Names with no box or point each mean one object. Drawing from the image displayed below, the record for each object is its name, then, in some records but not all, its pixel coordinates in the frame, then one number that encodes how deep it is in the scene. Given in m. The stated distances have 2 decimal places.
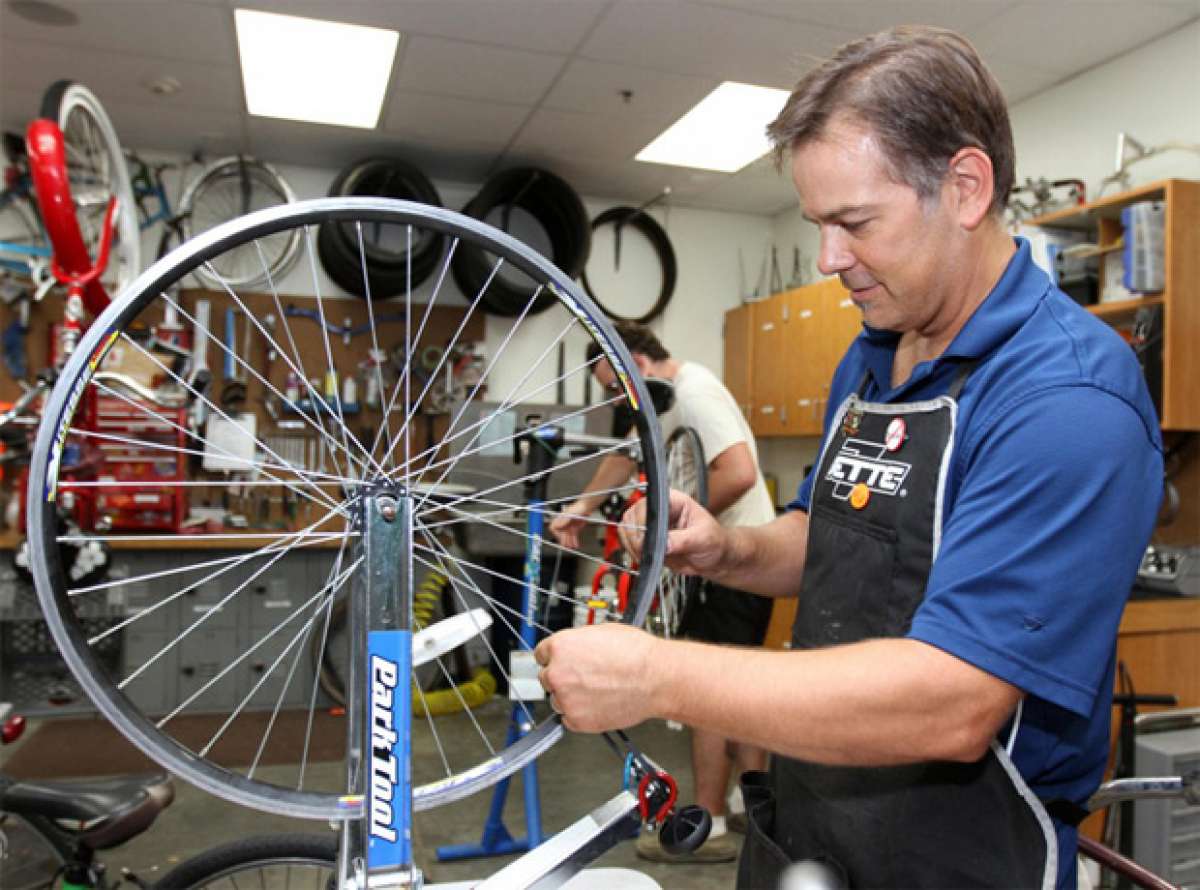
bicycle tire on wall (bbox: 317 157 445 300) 4.48
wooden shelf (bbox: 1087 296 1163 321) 2.76
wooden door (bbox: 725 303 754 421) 5.34
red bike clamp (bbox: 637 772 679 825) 0.87
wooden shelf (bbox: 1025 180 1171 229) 2.78
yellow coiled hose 3.84
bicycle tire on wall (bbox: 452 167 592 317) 4.73
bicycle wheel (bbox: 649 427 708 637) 2.65
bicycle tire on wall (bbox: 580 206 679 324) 5.44
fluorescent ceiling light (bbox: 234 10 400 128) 3.37
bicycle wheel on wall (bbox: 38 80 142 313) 3.17
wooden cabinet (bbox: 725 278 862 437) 4.46
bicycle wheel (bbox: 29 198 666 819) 0.81
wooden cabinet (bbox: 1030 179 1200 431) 2.68
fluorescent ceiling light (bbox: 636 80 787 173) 3.92
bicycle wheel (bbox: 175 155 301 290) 4.62
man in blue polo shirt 0.71
